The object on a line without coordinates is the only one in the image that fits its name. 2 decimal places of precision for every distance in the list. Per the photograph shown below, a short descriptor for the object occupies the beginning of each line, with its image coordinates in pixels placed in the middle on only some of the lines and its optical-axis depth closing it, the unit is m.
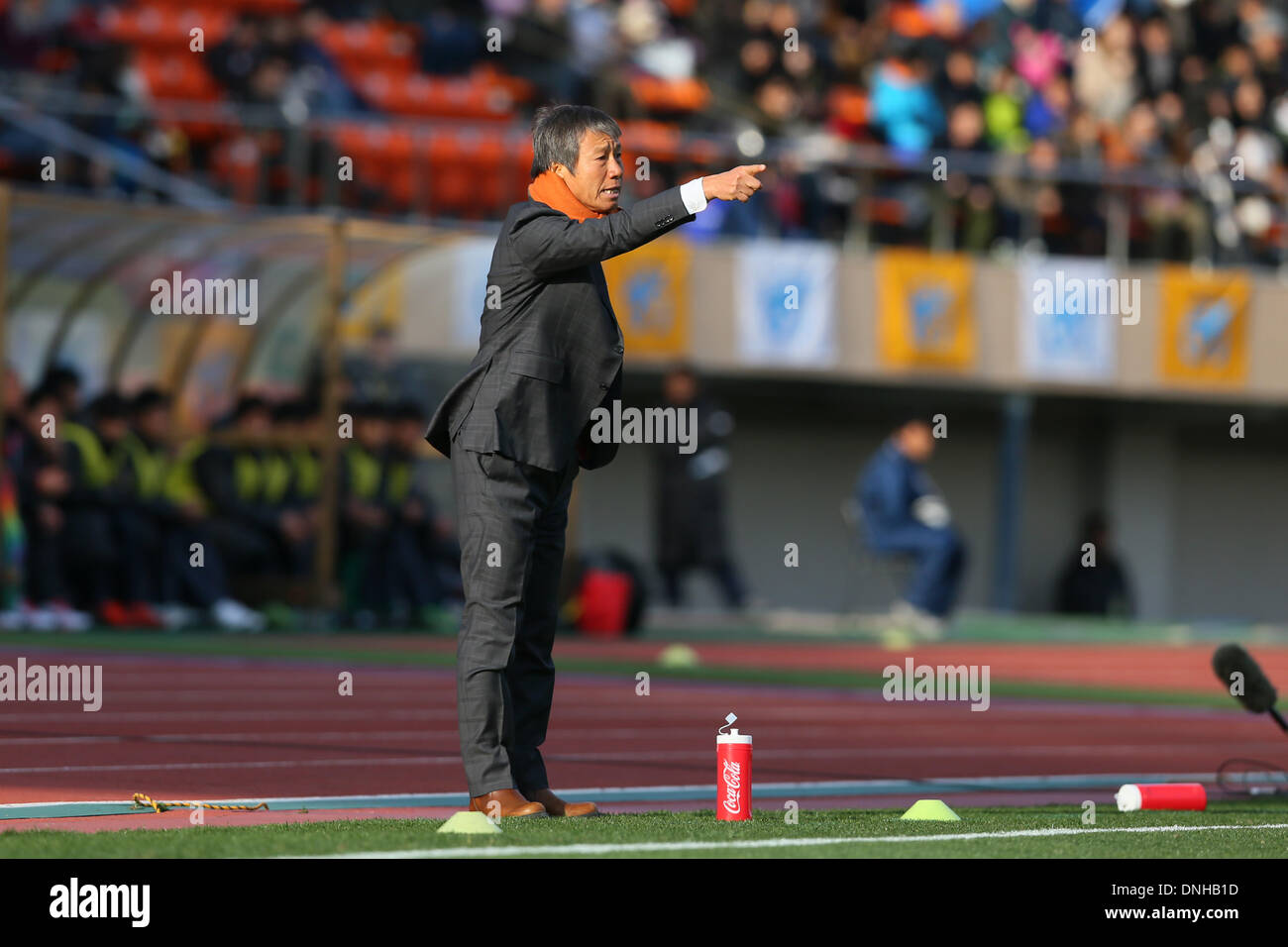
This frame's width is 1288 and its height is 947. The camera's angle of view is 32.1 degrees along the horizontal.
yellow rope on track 6.66
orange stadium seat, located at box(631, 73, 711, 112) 23.70
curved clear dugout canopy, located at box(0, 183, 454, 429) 17.92
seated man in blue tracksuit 20.88
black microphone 7.55
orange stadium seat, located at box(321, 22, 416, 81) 23.42
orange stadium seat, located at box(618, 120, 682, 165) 21.52
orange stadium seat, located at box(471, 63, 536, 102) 24.17
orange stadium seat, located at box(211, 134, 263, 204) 20.42
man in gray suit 6.52
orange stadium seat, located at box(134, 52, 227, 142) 21.45
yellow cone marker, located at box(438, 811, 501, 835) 5.93
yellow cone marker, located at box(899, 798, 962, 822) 6.65
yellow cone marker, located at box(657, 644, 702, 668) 15.35
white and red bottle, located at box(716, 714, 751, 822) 6.38
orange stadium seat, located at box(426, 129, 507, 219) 21.31
